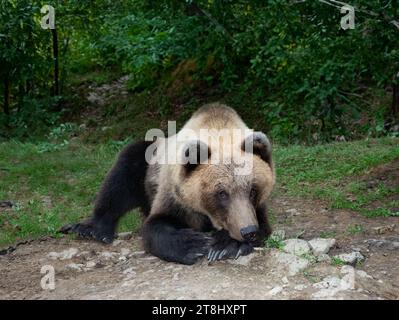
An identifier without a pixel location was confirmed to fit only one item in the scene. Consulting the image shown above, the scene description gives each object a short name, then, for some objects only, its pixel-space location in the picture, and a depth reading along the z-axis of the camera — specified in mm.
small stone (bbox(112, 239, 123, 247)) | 6016
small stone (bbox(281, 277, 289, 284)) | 4121
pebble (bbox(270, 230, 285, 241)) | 5108
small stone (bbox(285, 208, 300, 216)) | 6527
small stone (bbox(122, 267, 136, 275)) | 4746
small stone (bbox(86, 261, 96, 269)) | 5195
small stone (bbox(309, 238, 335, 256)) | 4730
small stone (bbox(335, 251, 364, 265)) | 4514
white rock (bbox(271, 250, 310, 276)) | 4312
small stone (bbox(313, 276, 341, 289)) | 3998
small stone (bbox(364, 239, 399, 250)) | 5109
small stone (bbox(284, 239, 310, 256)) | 4586
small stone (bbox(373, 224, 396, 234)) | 5605
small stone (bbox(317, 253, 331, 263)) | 4477
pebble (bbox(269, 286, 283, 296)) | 3943
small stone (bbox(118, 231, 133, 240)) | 6312
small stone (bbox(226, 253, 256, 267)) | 4625
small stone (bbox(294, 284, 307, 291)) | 4004
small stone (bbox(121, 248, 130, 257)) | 5484
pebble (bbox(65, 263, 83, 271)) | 5139
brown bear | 4508
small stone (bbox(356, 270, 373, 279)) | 4285
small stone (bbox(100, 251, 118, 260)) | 5445
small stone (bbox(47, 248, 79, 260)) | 5497
